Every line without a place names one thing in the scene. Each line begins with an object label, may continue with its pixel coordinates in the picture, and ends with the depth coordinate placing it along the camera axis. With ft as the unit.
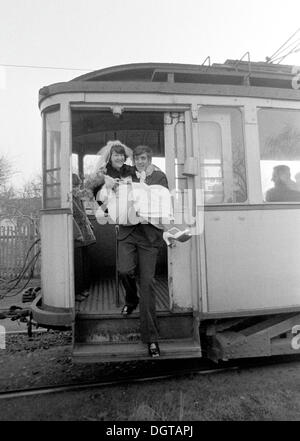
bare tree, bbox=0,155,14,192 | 87.45
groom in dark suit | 11.23
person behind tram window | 12.61
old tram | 11.68
